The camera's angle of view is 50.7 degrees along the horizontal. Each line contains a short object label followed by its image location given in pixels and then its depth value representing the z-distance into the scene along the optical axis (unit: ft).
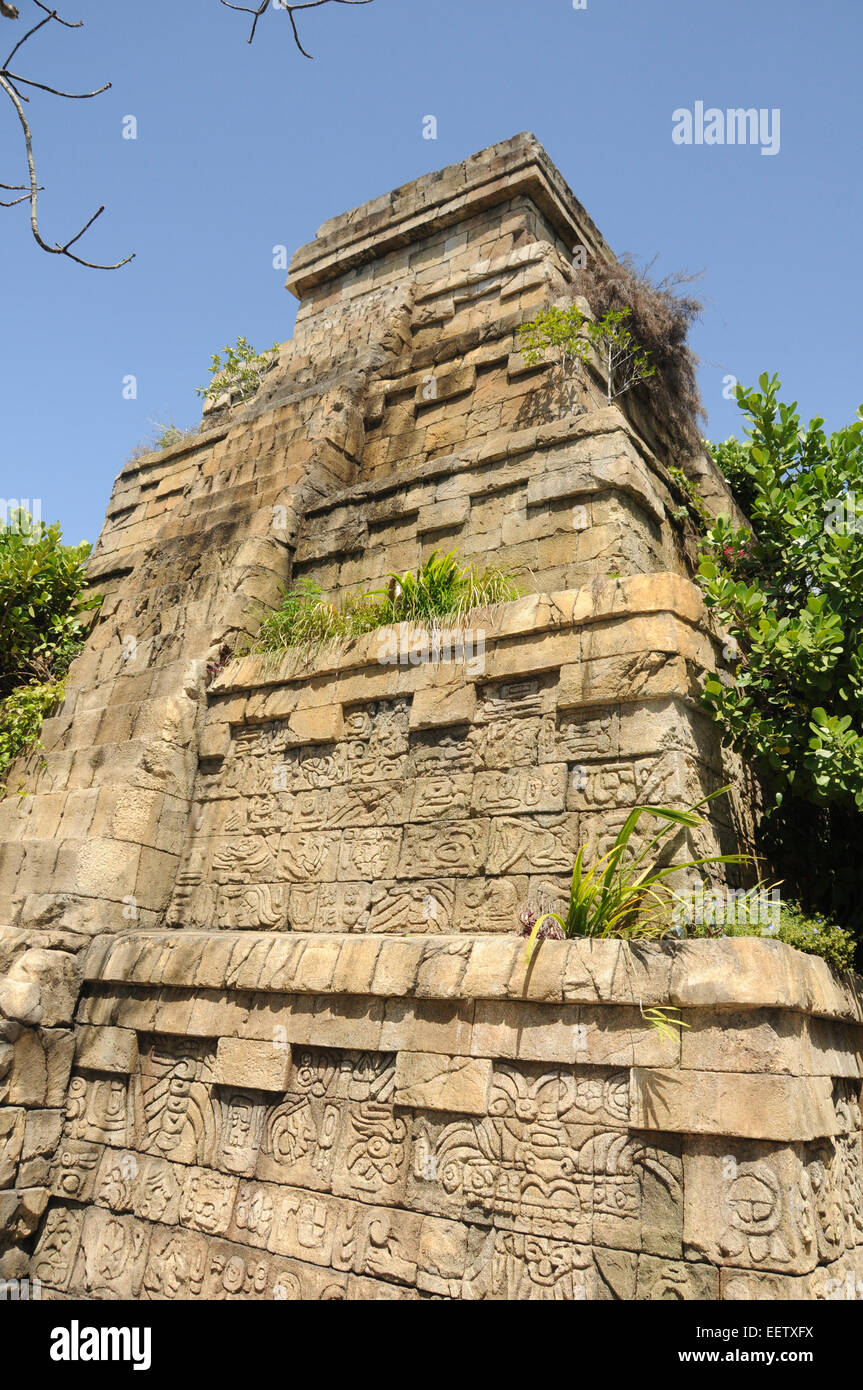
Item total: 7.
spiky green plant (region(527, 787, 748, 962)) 14.62
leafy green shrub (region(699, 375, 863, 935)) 16.62
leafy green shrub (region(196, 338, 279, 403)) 39.42
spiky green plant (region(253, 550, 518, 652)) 20.18
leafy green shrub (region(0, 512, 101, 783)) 30.66
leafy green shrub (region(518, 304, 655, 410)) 23.70
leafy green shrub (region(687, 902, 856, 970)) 14.17
